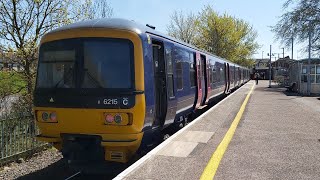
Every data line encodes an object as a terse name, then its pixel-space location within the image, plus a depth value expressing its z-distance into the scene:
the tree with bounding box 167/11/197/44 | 36.90
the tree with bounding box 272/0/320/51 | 25.72
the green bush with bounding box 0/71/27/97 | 8.40
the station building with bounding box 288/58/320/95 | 20.42
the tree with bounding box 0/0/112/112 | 8.72
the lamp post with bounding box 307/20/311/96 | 20.35
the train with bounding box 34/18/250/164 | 4.65
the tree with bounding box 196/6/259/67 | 38.10
